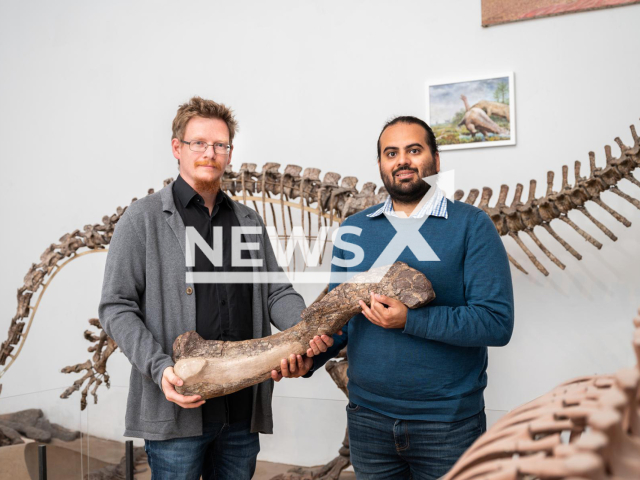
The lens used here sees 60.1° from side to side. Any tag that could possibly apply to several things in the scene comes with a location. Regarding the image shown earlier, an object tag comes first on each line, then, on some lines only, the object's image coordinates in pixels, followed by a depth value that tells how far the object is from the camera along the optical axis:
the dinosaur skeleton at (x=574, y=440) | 0.48
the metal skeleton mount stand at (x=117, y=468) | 2.41
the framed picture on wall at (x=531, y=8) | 3.33
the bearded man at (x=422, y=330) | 1.61
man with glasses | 1.71
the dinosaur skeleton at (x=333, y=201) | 2.71
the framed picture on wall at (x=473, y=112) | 3.53
